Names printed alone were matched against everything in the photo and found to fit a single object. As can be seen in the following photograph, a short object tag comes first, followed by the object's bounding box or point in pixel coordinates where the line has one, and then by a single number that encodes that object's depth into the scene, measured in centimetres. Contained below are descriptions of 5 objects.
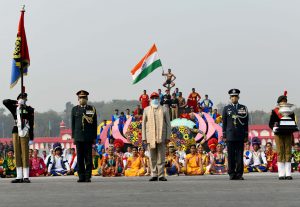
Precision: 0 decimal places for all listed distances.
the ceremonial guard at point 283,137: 1667
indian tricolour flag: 3506
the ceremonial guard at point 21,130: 1708
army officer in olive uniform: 1697
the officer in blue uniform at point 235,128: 1723
